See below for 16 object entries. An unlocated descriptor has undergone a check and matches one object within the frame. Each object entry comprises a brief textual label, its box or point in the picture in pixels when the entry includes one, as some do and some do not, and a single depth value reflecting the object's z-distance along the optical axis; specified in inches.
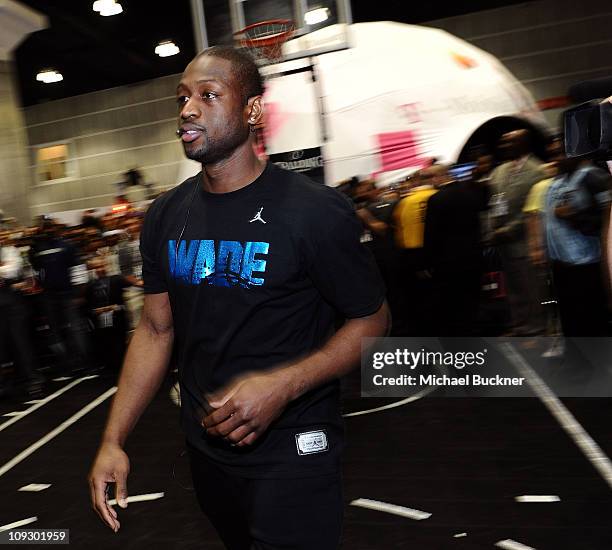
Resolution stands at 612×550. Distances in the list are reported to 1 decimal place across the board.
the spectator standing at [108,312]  313.6
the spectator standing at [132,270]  306.3
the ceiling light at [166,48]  668.7
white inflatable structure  383.2
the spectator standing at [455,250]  241.6
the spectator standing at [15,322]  287.0
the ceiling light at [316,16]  310.8
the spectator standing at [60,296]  308.2
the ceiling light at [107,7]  558.3
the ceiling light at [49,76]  720.3
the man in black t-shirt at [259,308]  71.1
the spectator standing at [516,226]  255.3
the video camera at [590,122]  67.0
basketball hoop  301.0
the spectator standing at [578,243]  202.8
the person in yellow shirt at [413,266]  256.7
